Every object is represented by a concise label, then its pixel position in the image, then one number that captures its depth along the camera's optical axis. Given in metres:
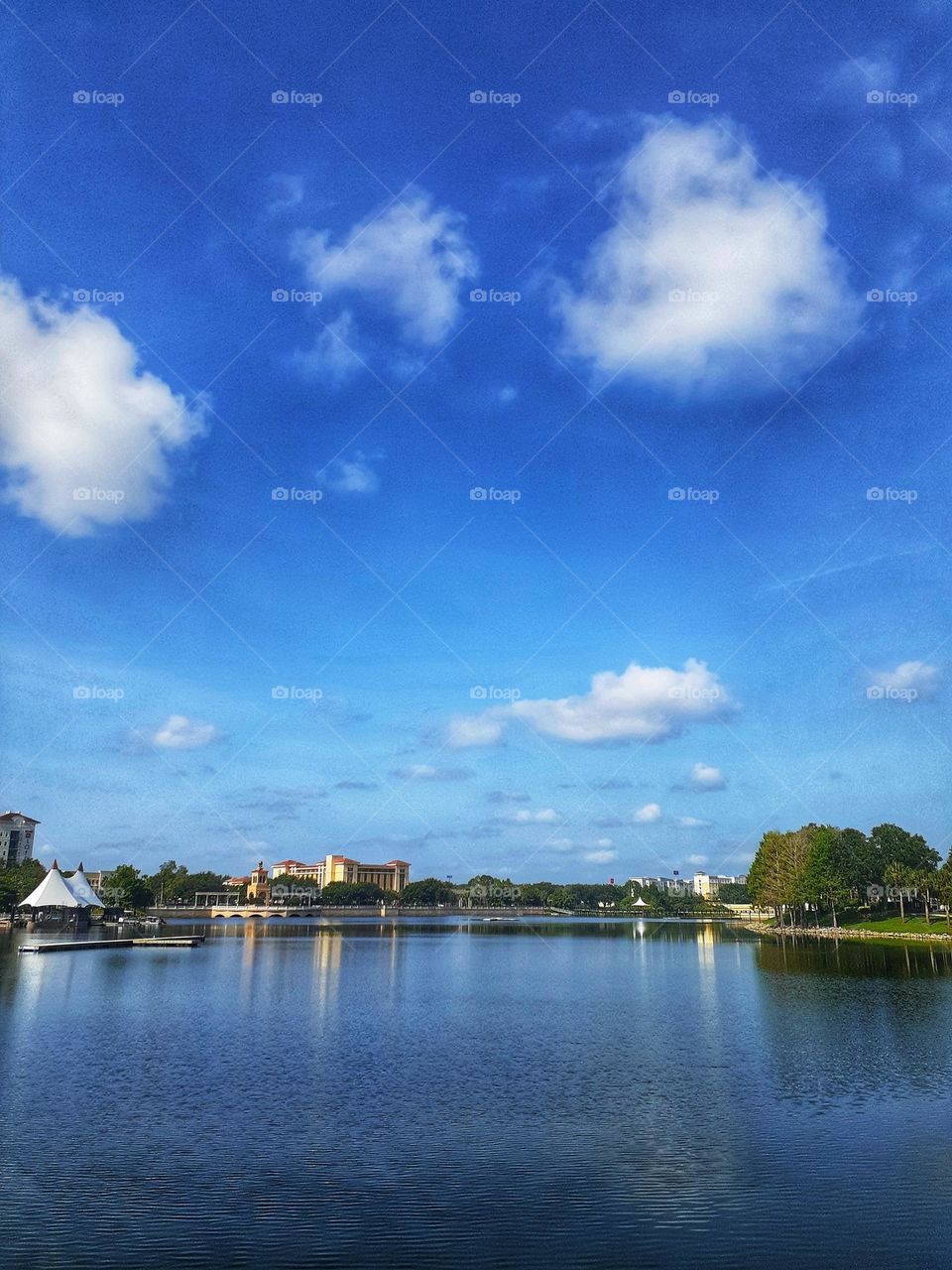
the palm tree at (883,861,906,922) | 140.88
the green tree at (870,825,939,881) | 164.00
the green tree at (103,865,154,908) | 183.50
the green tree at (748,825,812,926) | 151.73
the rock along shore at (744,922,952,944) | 115.70
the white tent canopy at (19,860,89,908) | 138.50
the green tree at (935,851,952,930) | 116.25
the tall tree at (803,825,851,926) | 139.00
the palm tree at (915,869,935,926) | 131.88
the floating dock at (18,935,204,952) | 107.62
